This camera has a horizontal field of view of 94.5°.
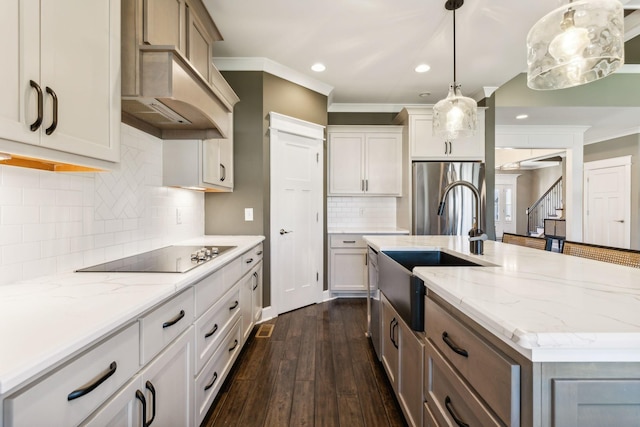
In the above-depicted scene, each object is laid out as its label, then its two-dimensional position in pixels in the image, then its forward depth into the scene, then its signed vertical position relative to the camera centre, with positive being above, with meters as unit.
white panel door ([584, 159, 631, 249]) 5.48 +0.22
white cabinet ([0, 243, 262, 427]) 0.65 -0.49
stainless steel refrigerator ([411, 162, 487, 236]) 3.61 +0.21
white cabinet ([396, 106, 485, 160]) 3.73 +0.89
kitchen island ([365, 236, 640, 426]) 0.63 -0.30
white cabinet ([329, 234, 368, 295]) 3.80 -0.63
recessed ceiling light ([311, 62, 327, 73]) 3.14 +1.58
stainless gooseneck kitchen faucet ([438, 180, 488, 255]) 1.63 -0.12
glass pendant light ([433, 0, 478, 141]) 2.33 +0.81
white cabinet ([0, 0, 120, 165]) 0.80 +0.43
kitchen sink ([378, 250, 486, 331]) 1.28 -0.34
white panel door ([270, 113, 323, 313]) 3.12 -0.04
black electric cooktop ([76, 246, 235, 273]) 1.39 -0.26
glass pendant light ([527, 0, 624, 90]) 1.35 +0.84
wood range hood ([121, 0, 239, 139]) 1.40 +0.70
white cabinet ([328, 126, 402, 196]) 4.02 +0.71
